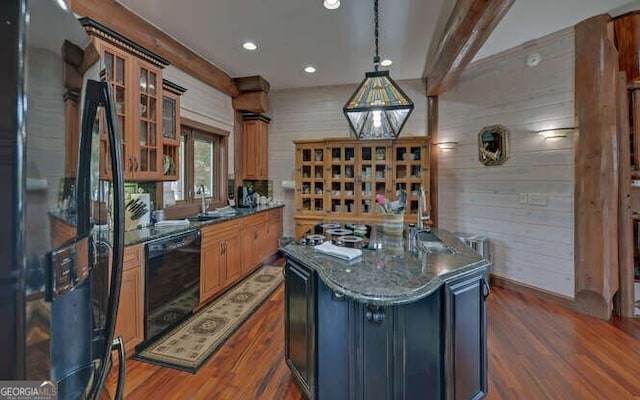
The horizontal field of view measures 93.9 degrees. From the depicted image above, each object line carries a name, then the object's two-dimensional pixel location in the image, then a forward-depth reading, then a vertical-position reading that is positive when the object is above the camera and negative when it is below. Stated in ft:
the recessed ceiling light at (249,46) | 12.22 +6.48
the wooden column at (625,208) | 10.07 -0.34
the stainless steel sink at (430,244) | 6.70 -1.09
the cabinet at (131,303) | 7.52 -2.62
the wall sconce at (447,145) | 15.37 +2.84
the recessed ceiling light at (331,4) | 9.24 +6.18
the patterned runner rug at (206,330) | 7.82 -4.00
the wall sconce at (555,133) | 11.03 +2.49
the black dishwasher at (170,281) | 8.33 -2.40
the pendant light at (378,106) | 7.71 +2.45
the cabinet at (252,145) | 17.44 +3.29
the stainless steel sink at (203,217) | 12.21 -0.66
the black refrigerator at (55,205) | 1.97 -0.02
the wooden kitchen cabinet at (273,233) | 16.47 -1.87
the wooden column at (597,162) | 9.96 +1.24
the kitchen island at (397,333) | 5.09 -2.38
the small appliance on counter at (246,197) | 16.63 +0.23
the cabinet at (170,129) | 10.79 +2.71
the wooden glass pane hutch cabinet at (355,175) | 15.94 +1.38
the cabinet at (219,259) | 10.79 -2.25
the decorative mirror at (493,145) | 12.93 +2.43
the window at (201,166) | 13.66 +1.78
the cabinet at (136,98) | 8.35 +3.28
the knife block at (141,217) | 9.21 -0.47
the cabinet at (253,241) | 13.82 -1.97
